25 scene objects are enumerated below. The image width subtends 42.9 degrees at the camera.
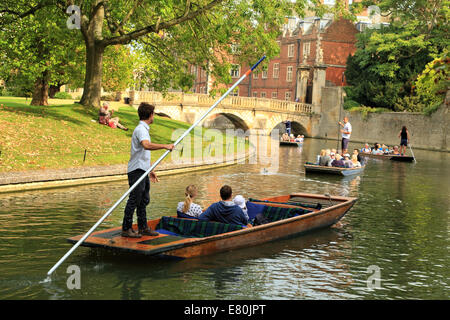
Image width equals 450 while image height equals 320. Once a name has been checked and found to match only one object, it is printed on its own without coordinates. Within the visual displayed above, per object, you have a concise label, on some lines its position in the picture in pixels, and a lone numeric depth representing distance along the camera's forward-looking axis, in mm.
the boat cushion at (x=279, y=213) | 11430
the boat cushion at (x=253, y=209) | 11703
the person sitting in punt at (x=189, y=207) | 10219
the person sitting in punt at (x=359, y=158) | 24953
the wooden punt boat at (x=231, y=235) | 8391
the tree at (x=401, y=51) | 49500
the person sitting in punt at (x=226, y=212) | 9898
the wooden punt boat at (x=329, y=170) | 22234
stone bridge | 50291
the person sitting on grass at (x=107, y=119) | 24862
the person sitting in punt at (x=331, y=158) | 22844
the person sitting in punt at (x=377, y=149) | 33512
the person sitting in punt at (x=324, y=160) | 22766
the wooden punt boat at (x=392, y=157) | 31977
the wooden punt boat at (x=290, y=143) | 42031
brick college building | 65375
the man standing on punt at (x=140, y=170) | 8594
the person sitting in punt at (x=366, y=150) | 34422
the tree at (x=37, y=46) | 26109
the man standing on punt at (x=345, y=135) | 26594
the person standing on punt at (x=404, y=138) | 34312
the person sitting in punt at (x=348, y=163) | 22734
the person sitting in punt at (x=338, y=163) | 22778
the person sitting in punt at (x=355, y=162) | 23617
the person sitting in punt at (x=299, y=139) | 42844
